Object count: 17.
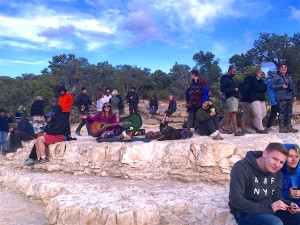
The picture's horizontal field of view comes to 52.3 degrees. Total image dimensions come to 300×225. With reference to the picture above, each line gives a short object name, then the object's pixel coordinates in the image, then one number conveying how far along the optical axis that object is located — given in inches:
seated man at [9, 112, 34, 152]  342.2
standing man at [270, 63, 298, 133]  267.3
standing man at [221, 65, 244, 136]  265.3
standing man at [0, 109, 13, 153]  358.6
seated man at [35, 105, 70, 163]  284.2
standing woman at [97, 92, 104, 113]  398.9
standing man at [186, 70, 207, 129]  270.8
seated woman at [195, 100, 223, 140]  256.1
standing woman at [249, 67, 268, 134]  270.1
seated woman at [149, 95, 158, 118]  629.6
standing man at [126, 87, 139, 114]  508.1
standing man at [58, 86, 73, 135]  335.9
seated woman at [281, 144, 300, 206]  120.9
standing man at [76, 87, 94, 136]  374.6
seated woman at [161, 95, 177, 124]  459.6
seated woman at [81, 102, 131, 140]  283.3
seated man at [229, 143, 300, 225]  107.1
